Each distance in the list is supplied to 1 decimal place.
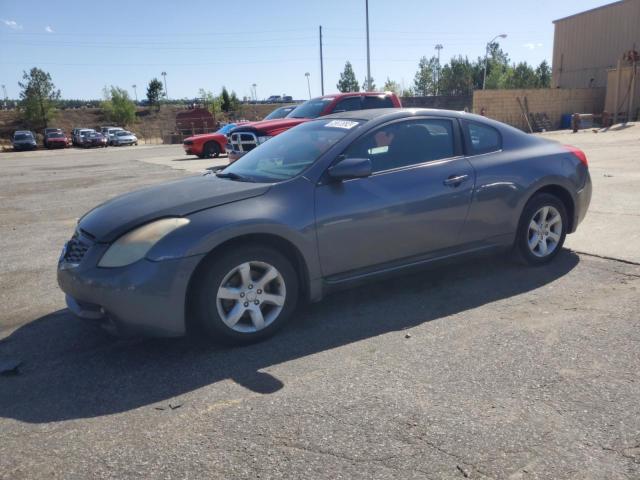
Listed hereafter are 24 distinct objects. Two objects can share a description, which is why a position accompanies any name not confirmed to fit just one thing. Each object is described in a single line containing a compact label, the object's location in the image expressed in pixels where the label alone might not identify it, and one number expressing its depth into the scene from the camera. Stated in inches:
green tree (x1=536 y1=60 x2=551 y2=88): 3141.0
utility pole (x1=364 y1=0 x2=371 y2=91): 1524.4
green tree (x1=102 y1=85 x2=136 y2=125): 3127.5
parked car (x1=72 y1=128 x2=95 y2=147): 1871.3
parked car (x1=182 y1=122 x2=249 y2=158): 812.0
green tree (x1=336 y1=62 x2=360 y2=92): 3327.5
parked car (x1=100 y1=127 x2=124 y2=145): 1943.3
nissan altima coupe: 137.3
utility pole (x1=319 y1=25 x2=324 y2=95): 2207.4
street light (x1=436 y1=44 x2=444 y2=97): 2928.2
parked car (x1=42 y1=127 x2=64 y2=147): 1876.2
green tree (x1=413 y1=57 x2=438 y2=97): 2989.7
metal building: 1525.6
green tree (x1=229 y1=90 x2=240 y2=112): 3122.5
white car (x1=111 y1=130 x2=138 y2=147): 1910.7
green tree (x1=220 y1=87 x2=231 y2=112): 3093.0
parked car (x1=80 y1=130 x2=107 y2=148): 1824.1
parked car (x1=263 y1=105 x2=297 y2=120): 604.3
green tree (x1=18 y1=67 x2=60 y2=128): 2613.2
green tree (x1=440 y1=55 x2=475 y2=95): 2792.8
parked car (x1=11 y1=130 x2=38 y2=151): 1797.5
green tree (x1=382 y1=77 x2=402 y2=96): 2930.6
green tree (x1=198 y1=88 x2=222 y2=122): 3043.8
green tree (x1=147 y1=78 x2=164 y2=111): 3599.9
